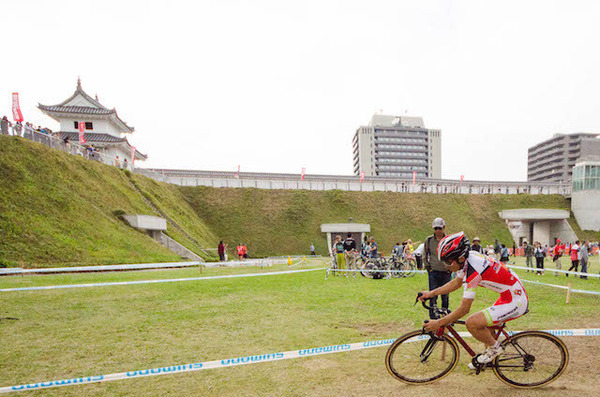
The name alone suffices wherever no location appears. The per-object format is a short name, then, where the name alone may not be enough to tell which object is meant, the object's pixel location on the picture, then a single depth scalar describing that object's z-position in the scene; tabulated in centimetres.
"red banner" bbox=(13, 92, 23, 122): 2633
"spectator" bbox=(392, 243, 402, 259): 1748
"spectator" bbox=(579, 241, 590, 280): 1419
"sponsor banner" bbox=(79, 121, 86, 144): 3644
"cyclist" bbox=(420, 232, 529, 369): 371
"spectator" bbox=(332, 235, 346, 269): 1408
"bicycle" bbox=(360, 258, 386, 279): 1291
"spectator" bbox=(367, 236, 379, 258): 1480
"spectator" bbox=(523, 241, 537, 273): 1666
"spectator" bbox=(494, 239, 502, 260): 1891
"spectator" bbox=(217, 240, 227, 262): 2186
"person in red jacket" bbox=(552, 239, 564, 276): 1656
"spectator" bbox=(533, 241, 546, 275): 1507
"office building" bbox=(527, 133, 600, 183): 10814
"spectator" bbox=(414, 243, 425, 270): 1232
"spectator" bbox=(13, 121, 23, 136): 2109
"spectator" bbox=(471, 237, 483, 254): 1265
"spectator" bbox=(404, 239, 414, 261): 1507
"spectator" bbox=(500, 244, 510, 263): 1568
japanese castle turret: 4219
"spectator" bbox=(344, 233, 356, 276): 1374
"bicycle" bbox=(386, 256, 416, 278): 1355
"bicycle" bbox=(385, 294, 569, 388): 392
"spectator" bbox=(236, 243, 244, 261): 2345
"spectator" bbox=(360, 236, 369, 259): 1527
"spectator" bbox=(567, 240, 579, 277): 1478
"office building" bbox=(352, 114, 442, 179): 12988
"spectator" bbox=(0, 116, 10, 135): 2023
